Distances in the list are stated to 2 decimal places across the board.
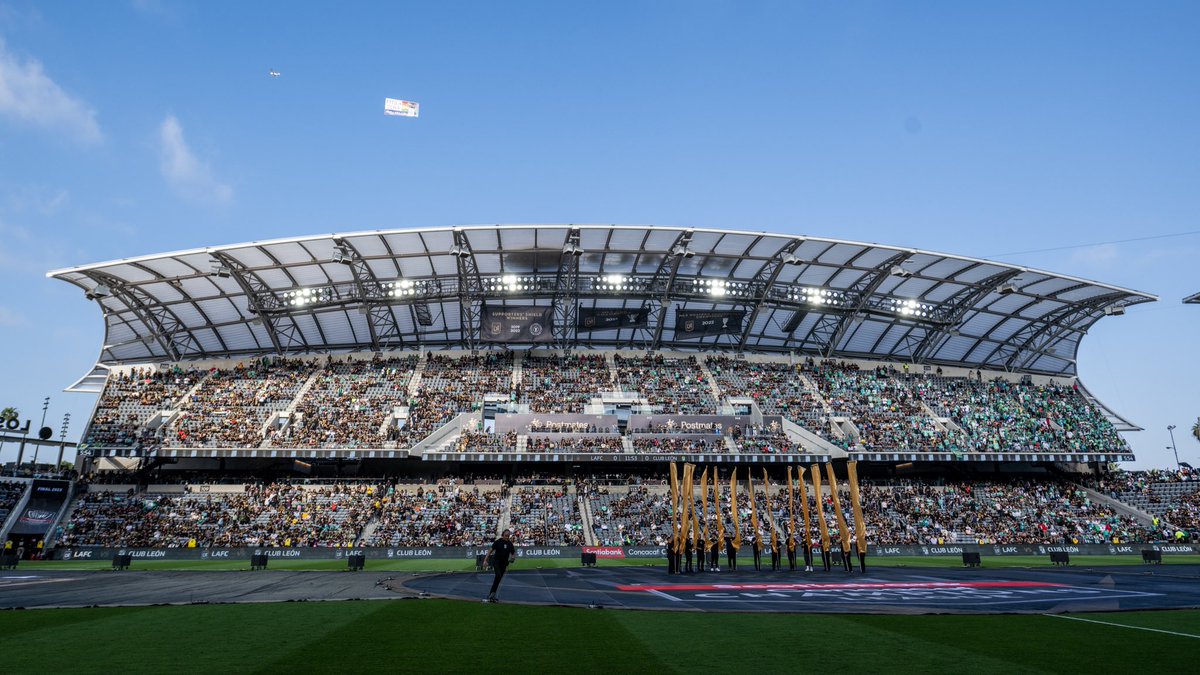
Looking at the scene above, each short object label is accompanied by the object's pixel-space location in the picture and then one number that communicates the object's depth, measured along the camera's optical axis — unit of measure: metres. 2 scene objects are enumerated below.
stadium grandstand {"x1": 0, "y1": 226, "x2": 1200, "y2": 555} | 40.47
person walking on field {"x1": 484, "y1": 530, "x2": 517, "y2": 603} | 13.25
